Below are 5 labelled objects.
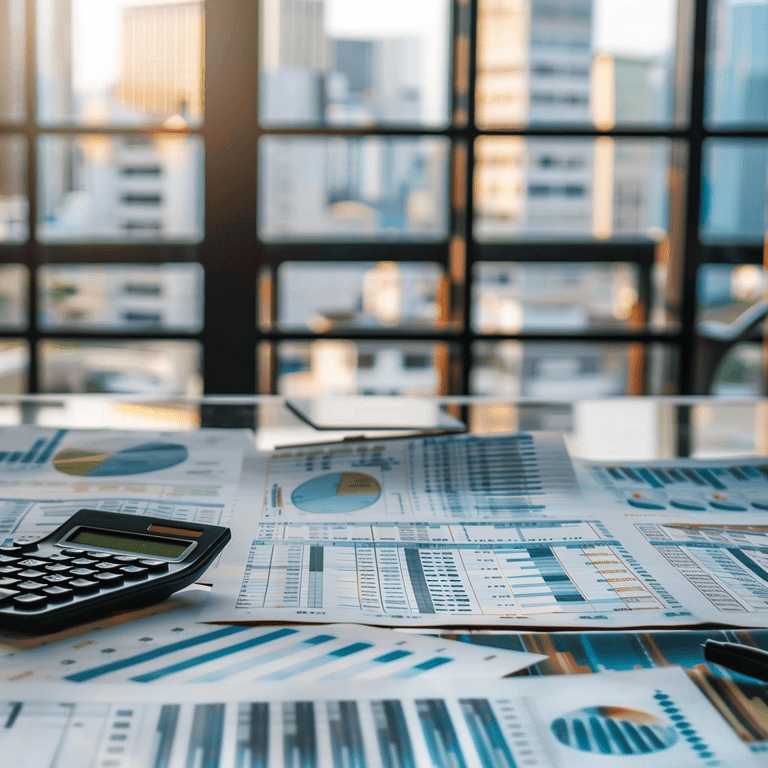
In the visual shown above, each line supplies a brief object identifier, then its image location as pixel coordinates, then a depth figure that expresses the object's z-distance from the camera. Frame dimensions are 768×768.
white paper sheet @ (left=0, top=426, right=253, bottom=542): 0.65
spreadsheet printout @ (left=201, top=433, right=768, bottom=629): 0.47
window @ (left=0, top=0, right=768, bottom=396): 1.91
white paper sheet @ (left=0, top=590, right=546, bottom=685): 0.39
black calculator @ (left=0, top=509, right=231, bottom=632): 0.44
